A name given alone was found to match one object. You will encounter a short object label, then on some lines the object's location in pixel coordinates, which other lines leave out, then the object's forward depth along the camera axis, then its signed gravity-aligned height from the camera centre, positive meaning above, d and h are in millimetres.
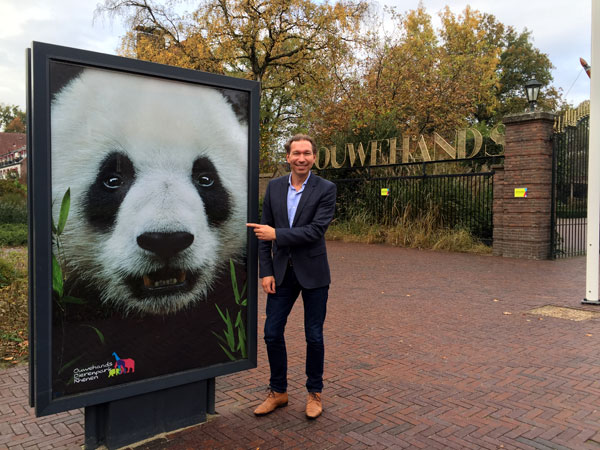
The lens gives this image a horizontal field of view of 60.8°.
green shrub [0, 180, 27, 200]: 19047 +747
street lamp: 11859 +2758
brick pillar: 11773 +586
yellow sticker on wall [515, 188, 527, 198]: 11953 +391
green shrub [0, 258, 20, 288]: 7430 -973
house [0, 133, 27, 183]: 62481 +8819
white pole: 6598 +497
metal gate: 12039 +833
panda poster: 2572 -91
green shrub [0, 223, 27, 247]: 13453 -773
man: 3303 -352
